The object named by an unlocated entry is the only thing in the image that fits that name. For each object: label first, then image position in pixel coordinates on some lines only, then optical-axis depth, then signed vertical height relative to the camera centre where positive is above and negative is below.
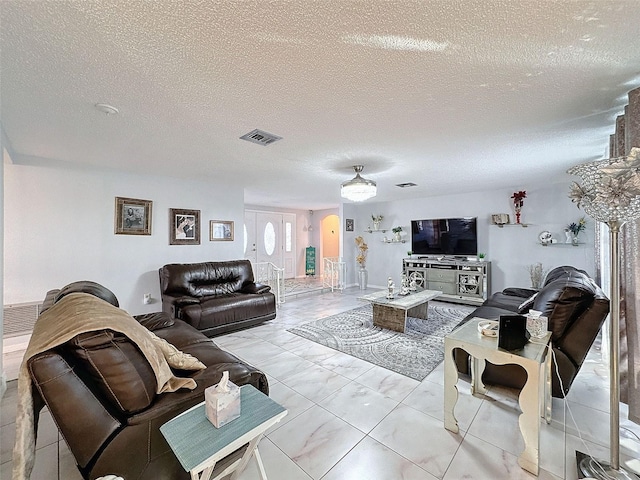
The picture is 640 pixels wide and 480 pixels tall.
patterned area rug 2.83 -1.25
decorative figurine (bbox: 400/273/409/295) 4.29 -0.76
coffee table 3.68 -0.96
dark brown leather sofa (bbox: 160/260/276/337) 3.55 -0.80
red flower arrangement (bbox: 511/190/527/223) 4.98 +0.77
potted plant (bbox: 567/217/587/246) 4.44 +0.22
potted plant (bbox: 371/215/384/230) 7.03 +0.57
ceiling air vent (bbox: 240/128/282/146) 2.54 +1.03
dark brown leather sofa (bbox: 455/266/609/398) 1.83 -0.57
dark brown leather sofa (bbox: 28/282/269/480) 1.12 -0.73
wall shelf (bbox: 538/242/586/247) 4.54 -0.05
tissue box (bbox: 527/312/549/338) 1.79 -0.57
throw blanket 1.14 -0.46
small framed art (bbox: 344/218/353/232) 7.37 +0.48
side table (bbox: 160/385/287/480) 1.00 -0.78
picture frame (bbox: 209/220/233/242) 4.91 +0.22
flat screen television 5.58 +0.11
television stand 5.15 -0.73
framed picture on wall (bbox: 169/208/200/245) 4.44 +0.27
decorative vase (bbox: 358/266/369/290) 7.20 -1.00
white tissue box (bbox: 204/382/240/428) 1.12 -0.70
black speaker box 1.62 -0.55
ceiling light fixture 3.50 +0.70
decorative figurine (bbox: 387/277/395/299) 4.15 -0.74
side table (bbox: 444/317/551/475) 1.50 -0.82
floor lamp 1.35 +0.16
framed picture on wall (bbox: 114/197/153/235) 3.94 +0.40
